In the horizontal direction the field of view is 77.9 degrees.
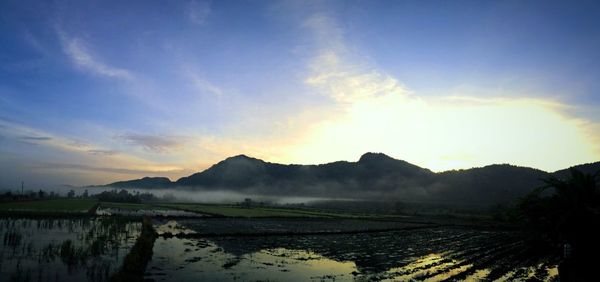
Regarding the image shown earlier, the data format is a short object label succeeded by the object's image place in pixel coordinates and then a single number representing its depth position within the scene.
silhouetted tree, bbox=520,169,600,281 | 10.55
